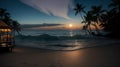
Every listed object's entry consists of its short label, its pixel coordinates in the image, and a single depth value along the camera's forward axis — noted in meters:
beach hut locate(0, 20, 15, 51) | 7.29
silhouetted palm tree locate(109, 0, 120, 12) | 18.00
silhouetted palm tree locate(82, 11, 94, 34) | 22.21
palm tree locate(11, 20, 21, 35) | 22.20
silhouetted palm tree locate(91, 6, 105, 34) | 21.67
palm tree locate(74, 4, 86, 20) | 22.69
